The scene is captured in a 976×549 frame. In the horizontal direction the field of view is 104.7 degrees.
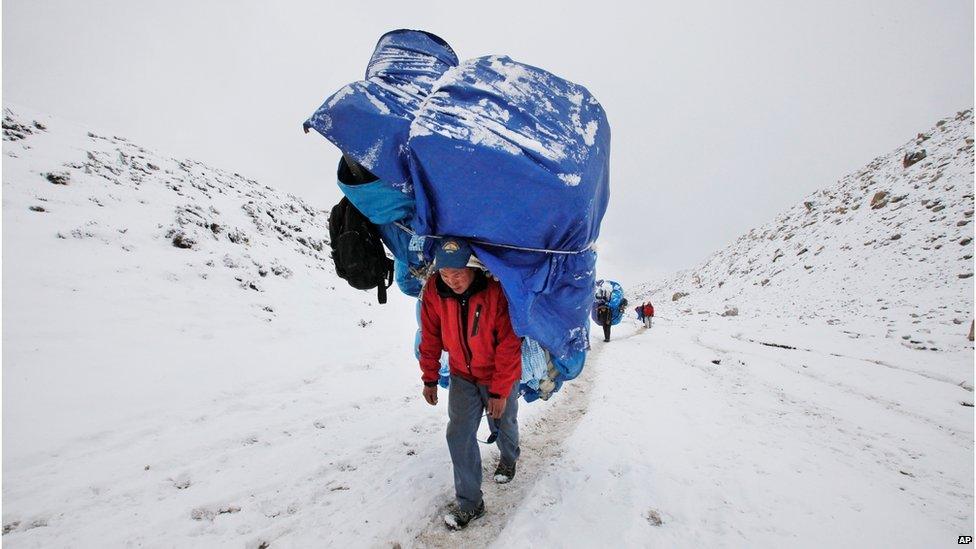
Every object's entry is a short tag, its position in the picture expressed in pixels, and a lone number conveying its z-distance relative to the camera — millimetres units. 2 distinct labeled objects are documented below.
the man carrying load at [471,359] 2830
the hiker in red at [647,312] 17592
